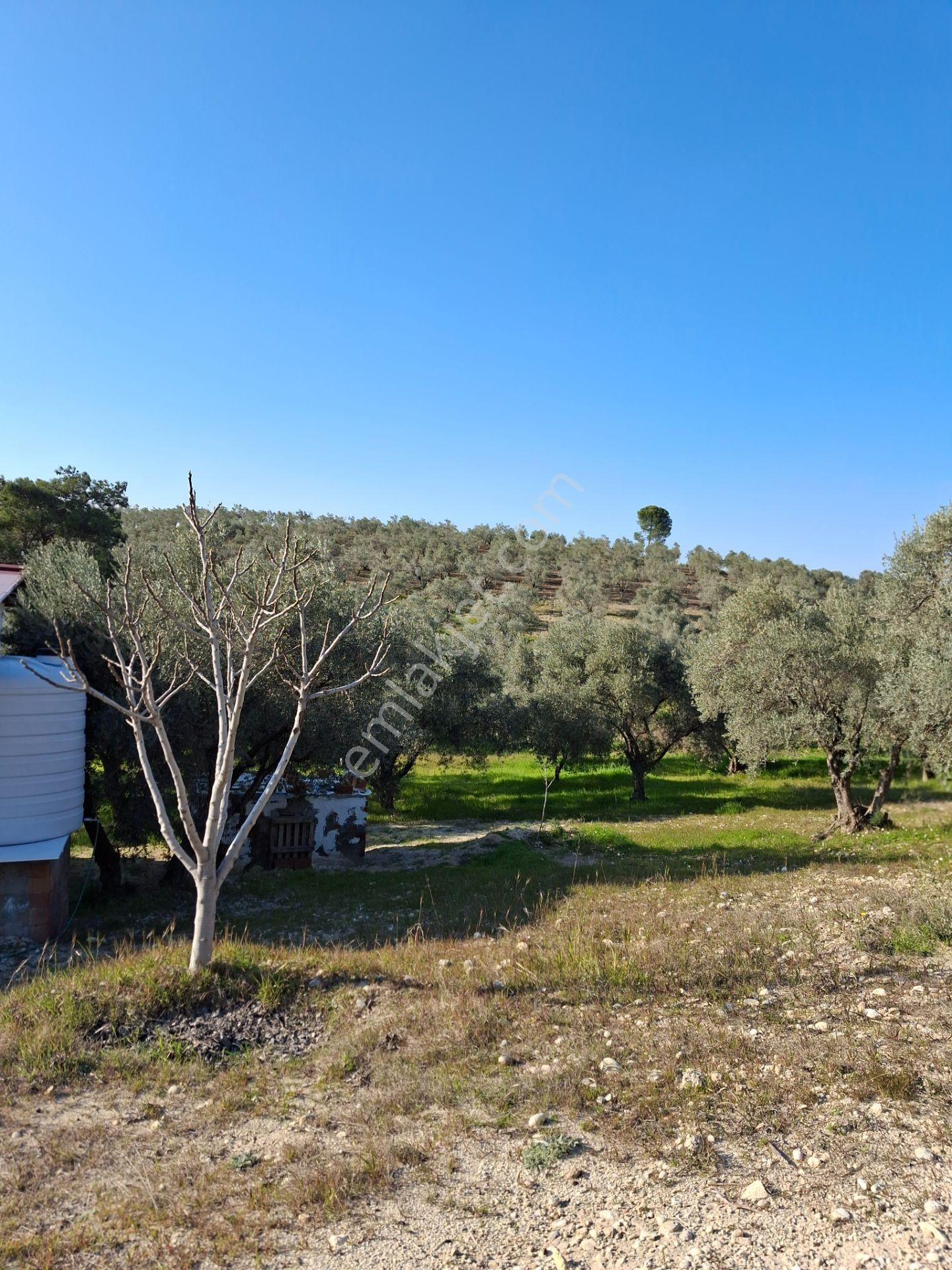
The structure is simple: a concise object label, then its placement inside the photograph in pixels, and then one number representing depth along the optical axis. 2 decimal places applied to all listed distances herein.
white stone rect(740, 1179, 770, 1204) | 4.28
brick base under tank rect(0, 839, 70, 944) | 11.09
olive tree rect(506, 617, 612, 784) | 28.00
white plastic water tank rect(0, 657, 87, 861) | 11.30
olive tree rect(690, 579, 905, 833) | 18.70
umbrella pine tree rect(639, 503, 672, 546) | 118.38
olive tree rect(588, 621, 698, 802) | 29.00
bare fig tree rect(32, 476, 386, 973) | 7.29
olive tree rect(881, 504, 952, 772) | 15.67
